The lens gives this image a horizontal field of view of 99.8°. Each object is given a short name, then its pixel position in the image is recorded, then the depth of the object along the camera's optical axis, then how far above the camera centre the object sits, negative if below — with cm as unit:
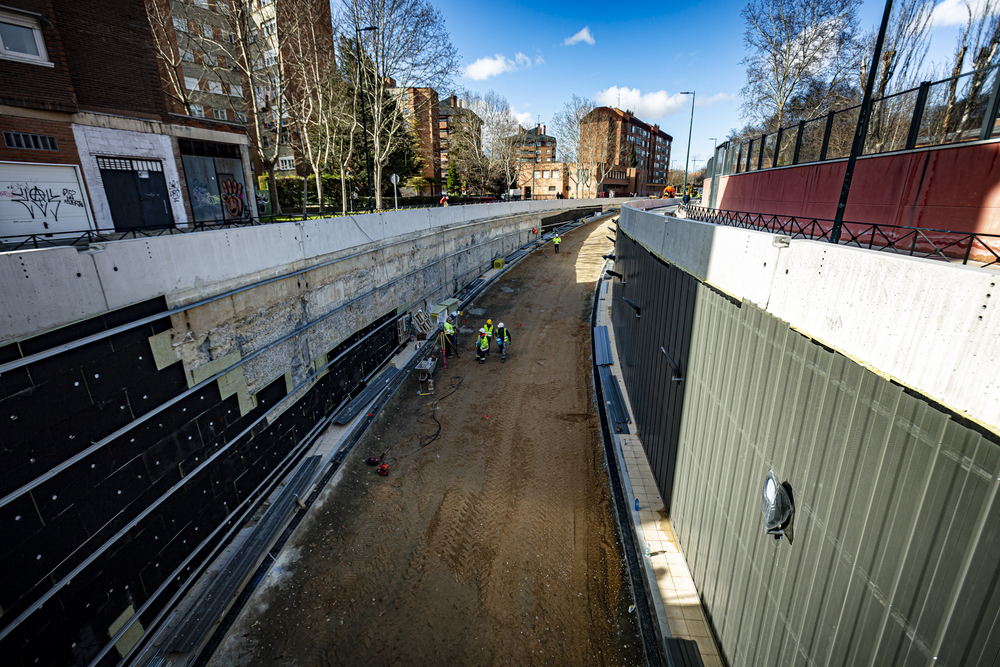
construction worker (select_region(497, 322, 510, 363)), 1450 -439
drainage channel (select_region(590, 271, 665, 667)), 571 -566
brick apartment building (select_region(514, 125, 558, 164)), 9062 +1230
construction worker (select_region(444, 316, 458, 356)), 1458 -449
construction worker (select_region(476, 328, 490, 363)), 1440 -459
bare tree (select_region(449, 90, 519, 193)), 4925 +715
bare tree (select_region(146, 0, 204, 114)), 1821 +788
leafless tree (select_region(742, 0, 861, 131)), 2375 +877
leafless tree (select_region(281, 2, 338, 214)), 1980 +825
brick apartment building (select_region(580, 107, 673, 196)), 6366 +982
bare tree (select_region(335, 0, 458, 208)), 2094 +804
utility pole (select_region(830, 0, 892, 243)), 619 +128
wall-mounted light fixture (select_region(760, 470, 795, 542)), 381 -273
